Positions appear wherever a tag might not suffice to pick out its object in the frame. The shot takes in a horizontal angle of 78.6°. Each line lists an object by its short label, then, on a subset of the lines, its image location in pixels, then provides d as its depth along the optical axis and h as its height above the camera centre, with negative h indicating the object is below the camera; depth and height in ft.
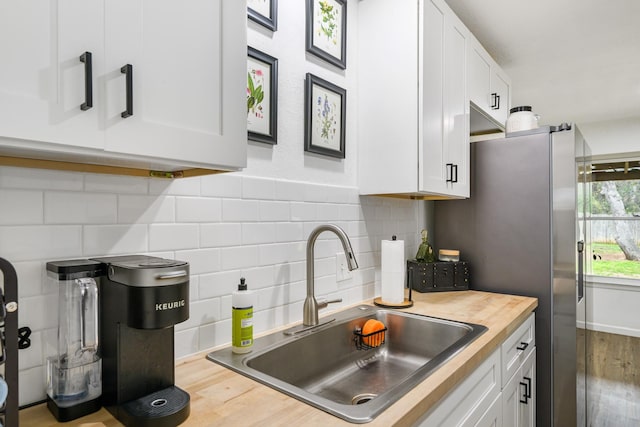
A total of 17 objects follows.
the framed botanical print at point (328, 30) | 5.39 +2.69
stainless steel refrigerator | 6.86 -0.43
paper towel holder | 6.00 -1.38
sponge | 5.15 -1.54
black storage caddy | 7.29 -1.14
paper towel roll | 6.03 -0.88
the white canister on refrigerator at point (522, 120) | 7.77 +1.91
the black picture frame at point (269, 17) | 4.58 +2.38
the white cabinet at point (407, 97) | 5.80 +1.84
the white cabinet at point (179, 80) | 2.42 +0.96
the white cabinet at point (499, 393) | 3.71 -2.07
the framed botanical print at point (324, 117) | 5.37 +1.42
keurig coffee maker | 2.56 -0.88
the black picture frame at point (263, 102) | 4.58 +1.36
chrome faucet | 4.86 -0.94
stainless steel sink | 3.73 -1.63
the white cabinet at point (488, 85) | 7.48 +2.77
